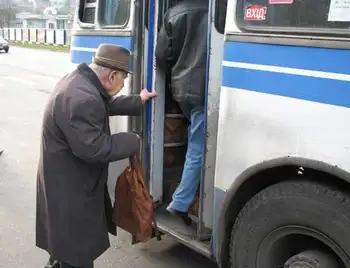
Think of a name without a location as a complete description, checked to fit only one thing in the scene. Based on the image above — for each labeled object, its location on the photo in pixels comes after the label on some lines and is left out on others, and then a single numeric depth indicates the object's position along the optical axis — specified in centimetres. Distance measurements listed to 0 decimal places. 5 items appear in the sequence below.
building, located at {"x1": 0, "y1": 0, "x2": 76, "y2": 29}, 7012
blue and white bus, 235
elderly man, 269
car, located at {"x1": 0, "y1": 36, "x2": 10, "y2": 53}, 3142
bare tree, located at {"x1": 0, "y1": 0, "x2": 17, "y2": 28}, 6906
